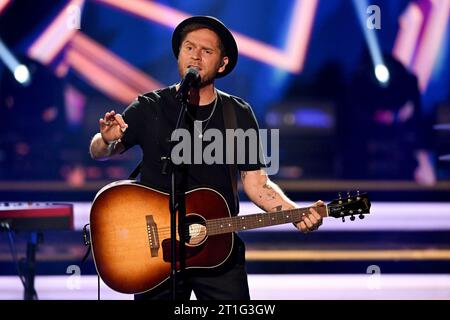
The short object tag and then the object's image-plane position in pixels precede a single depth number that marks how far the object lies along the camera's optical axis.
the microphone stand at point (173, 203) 6.54
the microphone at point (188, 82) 6.52
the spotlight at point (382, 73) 11.04
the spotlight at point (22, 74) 11.03
